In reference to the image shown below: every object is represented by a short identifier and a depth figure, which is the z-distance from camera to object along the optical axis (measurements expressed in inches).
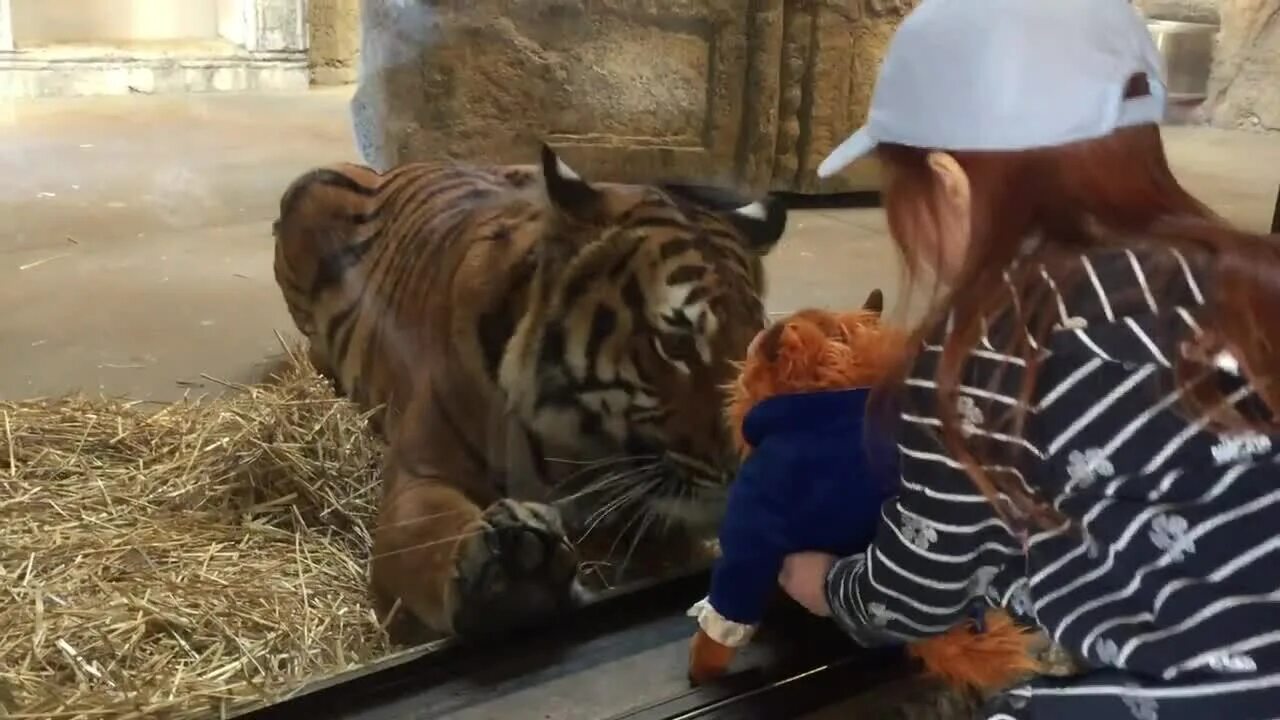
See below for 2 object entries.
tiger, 59.0
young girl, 36.7
